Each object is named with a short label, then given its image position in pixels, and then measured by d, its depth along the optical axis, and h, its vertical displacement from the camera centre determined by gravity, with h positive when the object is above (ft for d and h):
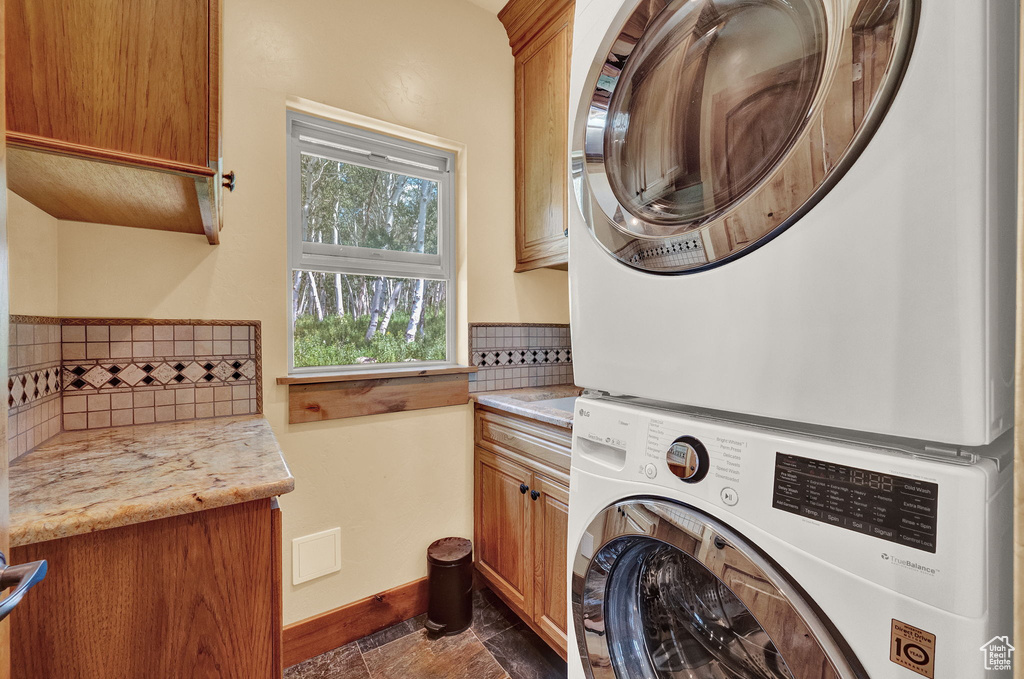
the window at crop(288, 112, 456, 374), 5.74 +1.24
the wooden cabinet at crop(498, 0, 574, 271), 5.92 +3.04
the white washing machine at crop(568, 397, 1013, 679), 1.47 -0.91
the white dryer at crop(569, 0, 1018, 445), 1.48 +0.54
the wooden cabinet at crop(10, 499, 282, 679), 2.38 -1.53
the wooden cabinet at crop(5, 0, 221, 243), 2.45 +1.46
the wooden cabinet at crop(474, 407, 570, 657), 4.67 -2.16
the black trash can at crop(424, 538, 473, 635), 5.53 -3.23
